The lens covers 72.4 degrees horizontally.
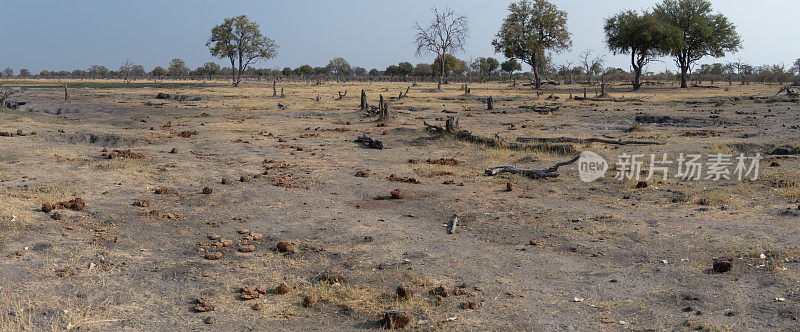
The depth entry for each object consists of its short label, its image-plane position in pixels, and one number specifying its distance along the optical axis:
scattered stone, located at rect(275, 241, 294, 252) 6.53
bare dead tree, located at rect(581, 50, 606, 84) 54.14
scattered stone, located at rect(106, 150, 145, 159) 12.27
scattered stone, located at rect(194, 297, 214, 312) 4.89
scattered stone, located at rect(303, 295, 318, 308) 5.03
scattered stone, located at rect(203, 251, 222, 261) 6.22
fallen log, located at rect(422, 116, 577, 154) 13.67
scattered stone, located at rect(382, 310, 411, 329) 4.55
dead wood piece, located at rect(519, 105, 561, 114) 25.24
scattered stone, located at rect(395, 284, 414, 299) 5.17
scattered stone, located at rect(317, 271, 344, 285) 5.60
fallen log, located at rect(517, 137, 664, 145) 14.29
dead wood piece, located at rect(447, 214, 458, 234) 7.42
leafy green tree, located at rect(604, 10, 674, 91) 44.91
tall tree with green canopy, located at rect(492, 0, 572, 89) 50.69
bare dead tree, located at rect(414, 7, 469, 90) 49.09
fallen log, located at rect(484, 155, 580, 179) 10.68
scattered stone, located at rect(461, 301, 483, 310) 4.96
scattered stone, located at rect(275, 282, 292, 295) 5.29
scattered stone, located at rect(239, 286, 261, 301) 5.17
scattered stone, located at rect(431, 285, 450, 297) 5.22
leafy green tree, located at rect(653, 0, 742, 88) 46.16
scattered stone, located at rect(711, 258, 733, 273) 5.62
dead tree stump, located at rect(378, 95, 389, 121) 21.56
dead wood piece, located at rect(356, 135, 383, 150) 15.07
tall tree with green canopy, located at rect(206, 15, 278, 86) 57.50
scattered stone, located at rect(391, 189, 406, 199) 9.30
